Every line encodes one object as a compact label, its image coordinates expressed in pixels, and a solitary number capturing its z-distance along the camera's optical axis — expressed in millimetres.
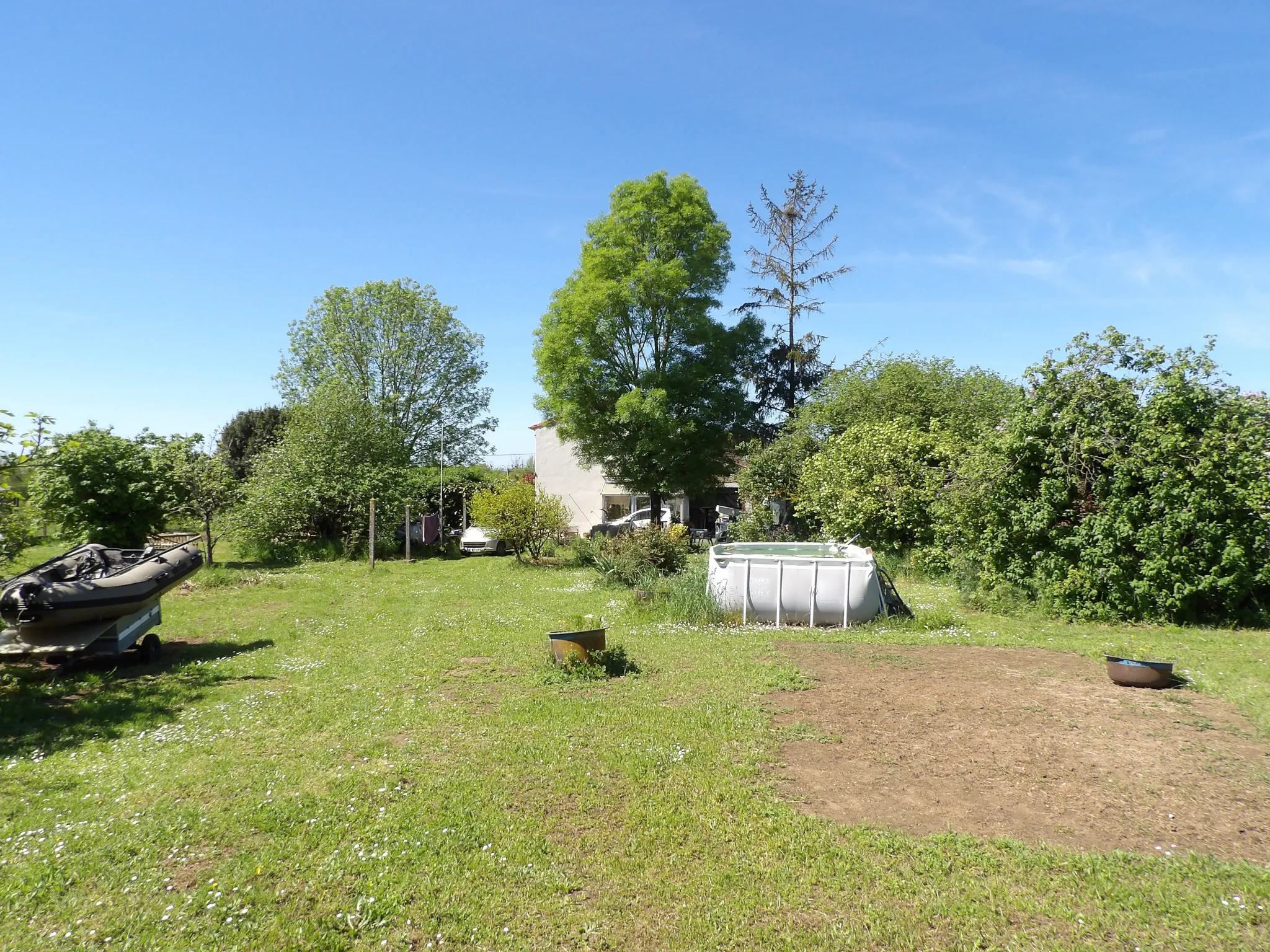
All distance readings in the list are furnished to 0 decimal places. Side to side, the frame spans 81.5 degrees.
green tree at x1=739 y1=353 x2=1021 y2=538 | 18078
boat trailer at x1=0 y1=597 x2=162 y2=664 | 8391
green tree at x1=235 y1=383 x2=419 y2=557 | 23562
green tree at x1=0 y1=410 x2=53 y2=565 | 7523
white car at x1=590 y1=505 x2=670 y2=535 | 28741
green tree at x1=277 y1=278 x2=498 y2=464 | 38281
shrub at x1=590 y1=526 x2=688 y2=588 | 16312
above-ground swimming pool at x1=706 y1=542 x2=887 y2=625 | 11641
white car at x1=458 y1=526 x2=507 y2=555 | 25344
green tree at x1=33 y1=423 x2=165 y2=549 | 16688
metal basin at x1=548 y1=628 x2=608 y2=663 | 8469
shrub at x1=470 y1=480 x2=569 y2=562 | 21797
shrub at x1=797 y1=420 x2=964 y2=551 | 17484
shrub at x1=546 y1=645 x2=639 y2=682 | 8344
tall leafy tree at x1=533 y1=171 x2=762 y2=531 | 24000
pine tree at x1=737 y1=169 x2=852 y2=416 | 31703
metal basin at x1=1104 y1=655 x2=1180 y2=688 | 7797
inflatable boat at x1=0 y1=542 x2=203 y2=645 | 8398
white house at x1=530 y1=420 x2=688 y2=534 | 36438
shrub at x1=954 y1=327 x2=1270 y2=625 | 11070
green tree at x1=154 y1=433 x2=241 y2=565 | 18703
